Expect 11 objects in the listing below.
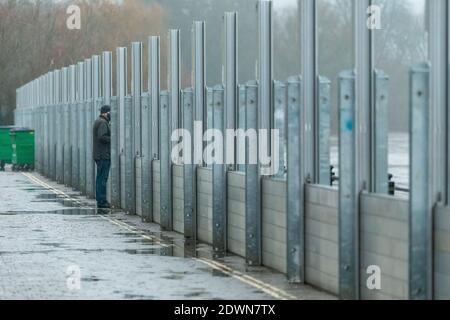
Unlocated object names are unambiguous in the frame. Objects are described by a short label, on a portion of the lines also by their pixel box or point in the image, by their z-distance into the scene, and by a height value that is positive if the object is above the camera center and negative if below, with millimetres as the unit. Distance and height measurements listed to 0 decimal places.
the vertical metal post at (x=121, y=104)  28938 +212
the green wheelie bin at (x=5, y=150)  55000 -1268
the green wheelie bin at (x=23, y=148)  53562 -1162
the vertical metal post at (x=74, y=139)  38188 -635
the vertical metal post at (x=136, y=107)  27359 +144
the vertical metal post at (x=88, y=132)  34250 -401
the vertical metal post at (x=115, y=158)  29406 -853
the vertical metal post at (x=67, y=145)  40125 -816
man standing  29891 -620
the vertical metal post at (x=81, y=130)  36094 -359
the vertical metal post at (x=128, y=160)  27484 -839
